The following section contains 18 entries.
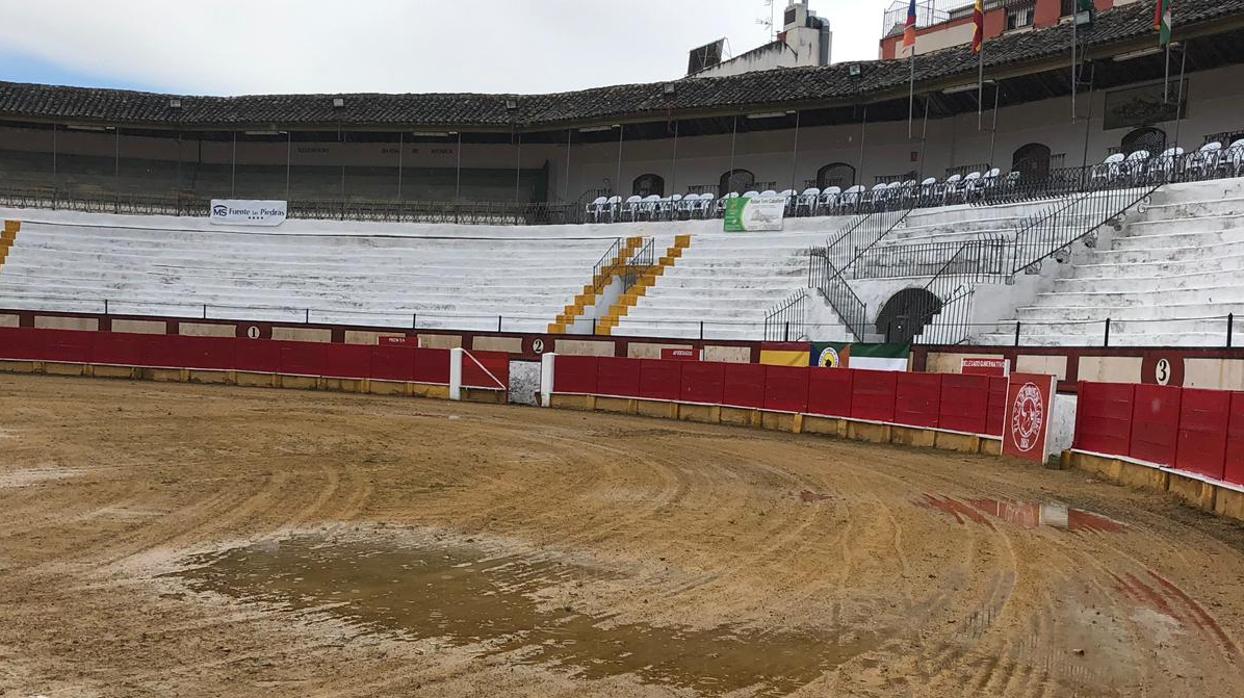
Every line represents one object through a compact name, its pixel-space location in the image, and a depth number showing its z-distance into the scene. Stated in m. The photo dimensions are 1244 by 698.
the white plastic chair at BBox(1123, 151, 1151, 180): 22.00
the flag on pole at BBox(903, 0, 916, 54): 26.62
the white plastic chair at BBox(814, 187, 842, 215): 28.45
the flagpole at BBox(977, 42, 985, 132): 25.23
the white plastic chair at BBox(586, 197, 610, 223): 32.69
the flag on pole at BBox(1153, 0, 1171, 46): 20.70
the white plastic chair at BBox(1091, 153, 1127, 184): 22.64
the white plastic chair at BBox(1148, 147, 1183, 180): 21.41
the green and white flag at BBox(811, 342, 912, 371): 19.34
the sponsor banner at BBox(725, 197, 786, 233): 28.89
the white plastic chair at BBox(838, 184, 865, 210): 28.03
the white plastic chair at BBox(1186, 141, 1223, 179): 20.80
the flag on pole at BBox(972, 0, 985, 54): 25.30
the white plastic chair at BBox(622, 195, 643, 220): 32.06
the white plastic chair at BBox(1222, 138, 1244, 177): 20.22
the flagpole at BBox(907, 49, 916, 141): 26.47
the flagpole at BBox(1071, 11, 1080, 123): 22.38
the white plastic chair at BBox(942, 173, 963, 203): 26.03
